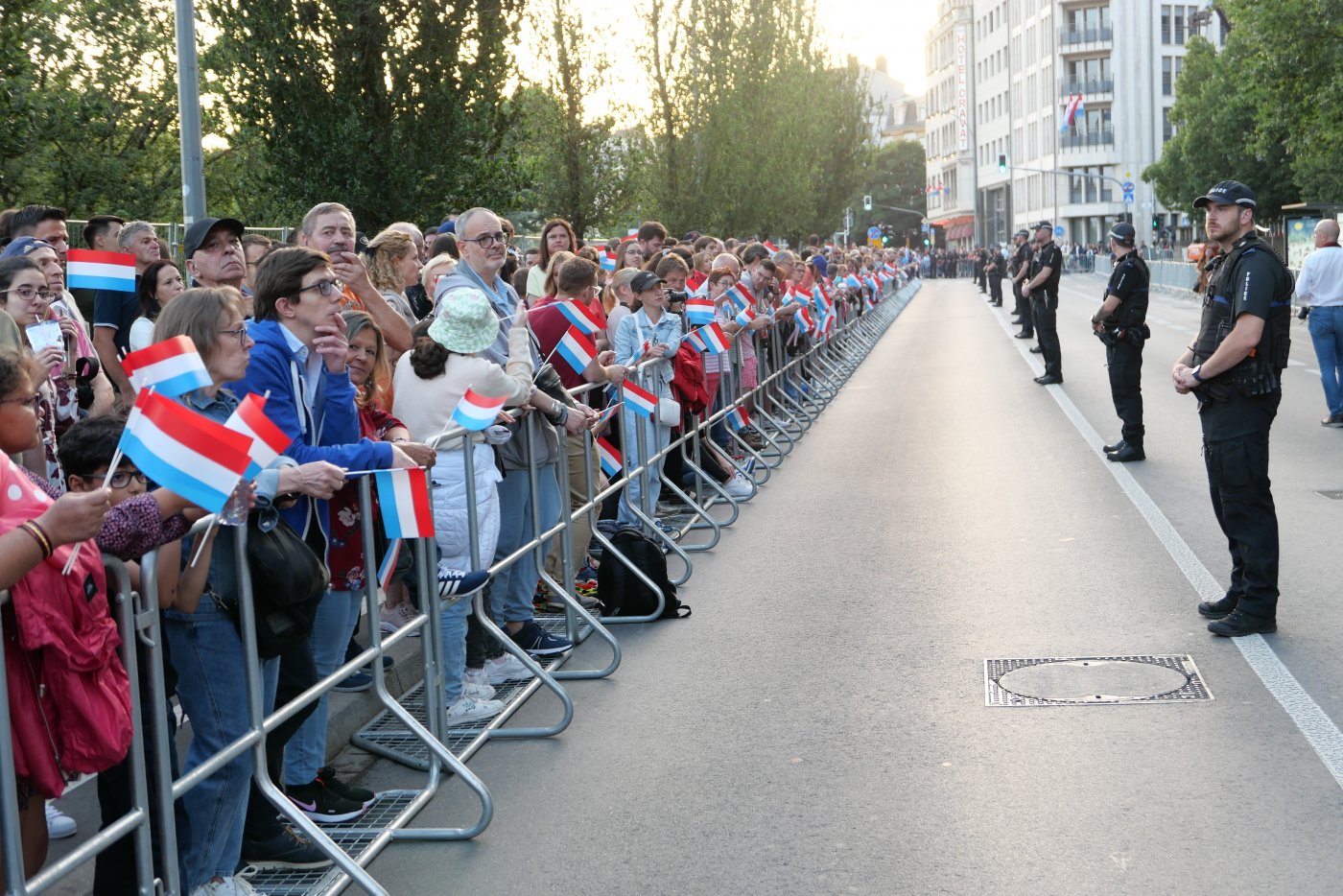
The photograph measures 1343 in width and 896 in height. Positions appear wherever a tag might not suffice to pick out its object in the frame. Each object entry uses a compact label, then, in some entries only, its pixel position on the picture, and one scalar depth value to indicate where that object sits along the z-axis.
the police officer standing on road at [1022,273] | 29.03
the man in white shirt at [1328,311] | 15.42
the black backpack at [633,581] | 8.84
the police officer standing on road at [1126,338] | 14.20
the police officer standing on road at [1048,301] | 22.00
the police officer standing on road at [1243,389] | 7.70
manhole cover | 6.75
